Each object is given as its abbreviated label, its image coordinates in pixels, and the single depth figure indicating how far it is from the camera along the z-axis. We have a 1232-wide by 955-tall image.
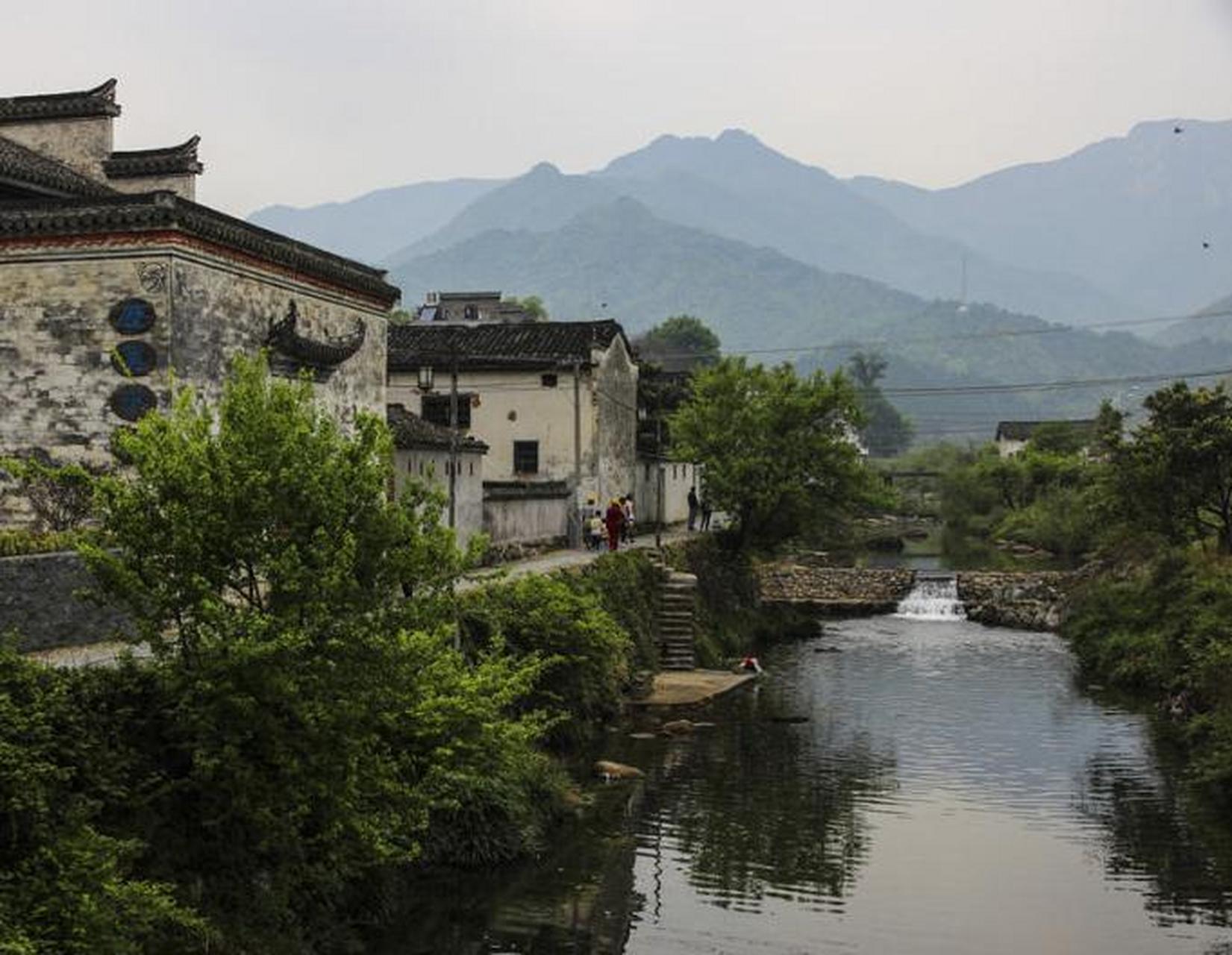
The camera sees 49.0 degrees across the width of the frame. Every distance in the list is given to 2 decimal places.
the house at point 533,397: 51.34
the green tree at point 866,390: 187.25
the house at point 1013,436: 131.88
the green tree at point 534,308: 129.62
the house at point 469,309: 102.19
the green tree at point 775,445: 51.84
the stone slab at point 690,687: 35.22
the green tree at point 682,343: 156.25
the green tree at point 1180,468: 41.94
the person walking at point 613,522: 44.22
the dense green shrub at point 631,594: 36.88
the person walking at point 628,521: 50.69
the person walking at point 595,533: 45.88
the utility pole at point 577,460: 48.84
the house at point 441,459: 37.19
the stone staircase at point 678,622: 40.78
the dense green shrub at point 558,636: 27.94
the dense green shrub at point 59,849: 12.30
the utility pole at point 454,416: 28.37
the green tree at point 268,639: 14.54
